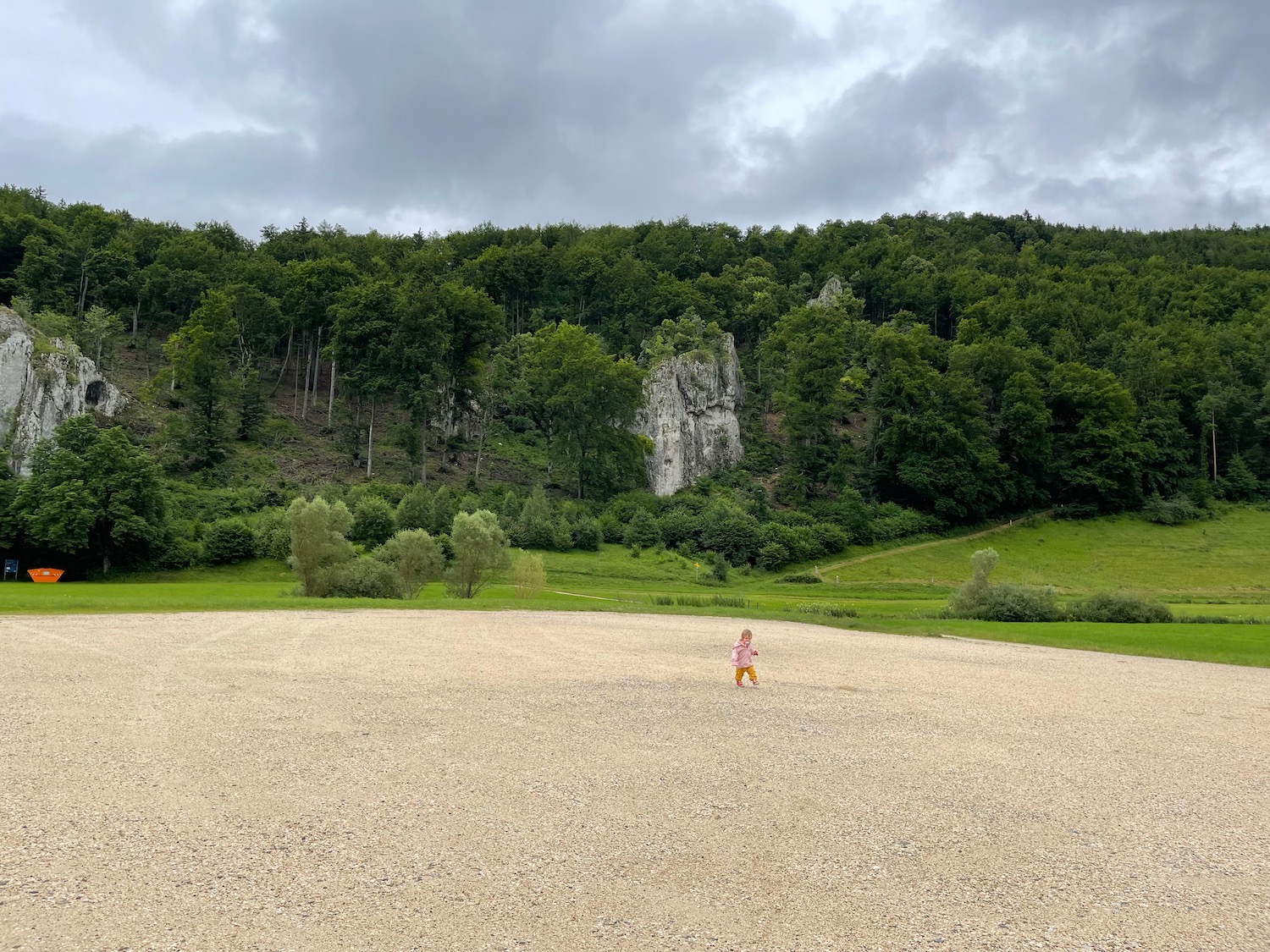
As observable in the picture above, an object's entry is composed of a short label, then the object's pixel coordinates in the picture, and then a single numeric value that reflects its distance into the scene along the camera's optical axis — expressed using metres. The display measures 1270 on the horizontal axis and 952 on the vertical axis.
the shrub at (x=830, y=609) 36.50
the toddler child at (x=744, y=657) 18.33
